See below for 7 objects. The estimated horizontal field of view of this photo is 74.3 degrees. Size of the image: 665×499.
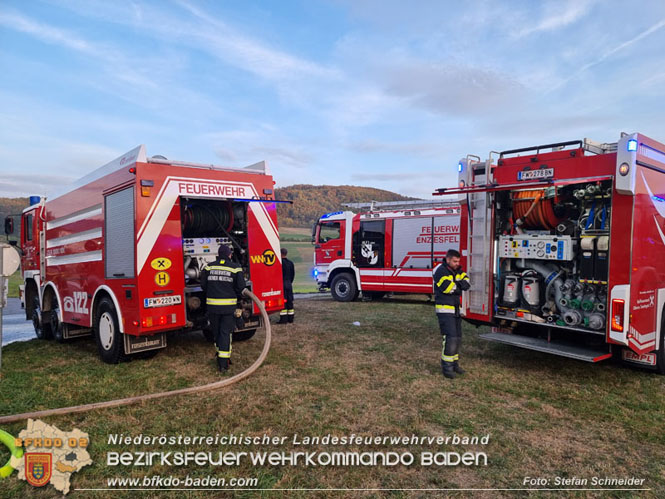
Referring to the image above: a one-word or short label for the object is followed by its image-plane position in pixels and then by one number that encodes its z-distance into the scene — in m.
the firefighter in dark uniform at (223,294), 6.07
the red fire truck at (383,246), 12.67
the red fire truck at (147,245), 5.86
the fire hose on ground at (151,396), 4.40
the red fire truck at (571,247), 5.23
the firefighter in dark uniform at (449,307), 5.80
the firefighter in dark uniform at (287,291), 9.79
